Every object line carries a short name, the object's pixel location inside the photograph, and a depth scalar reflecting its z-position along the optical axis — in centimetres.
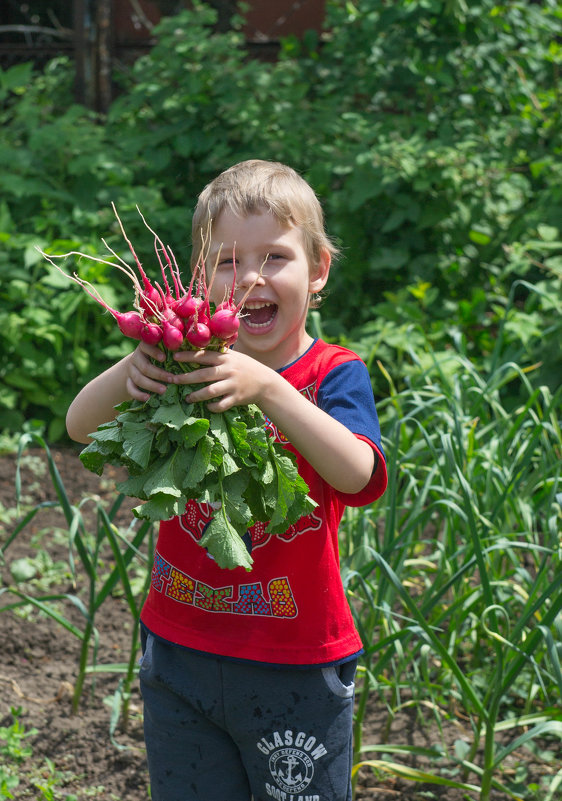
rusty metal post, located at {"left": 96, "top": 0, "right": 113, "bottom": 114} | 620
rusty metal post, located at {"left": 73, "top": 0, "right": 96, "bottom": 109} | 611
